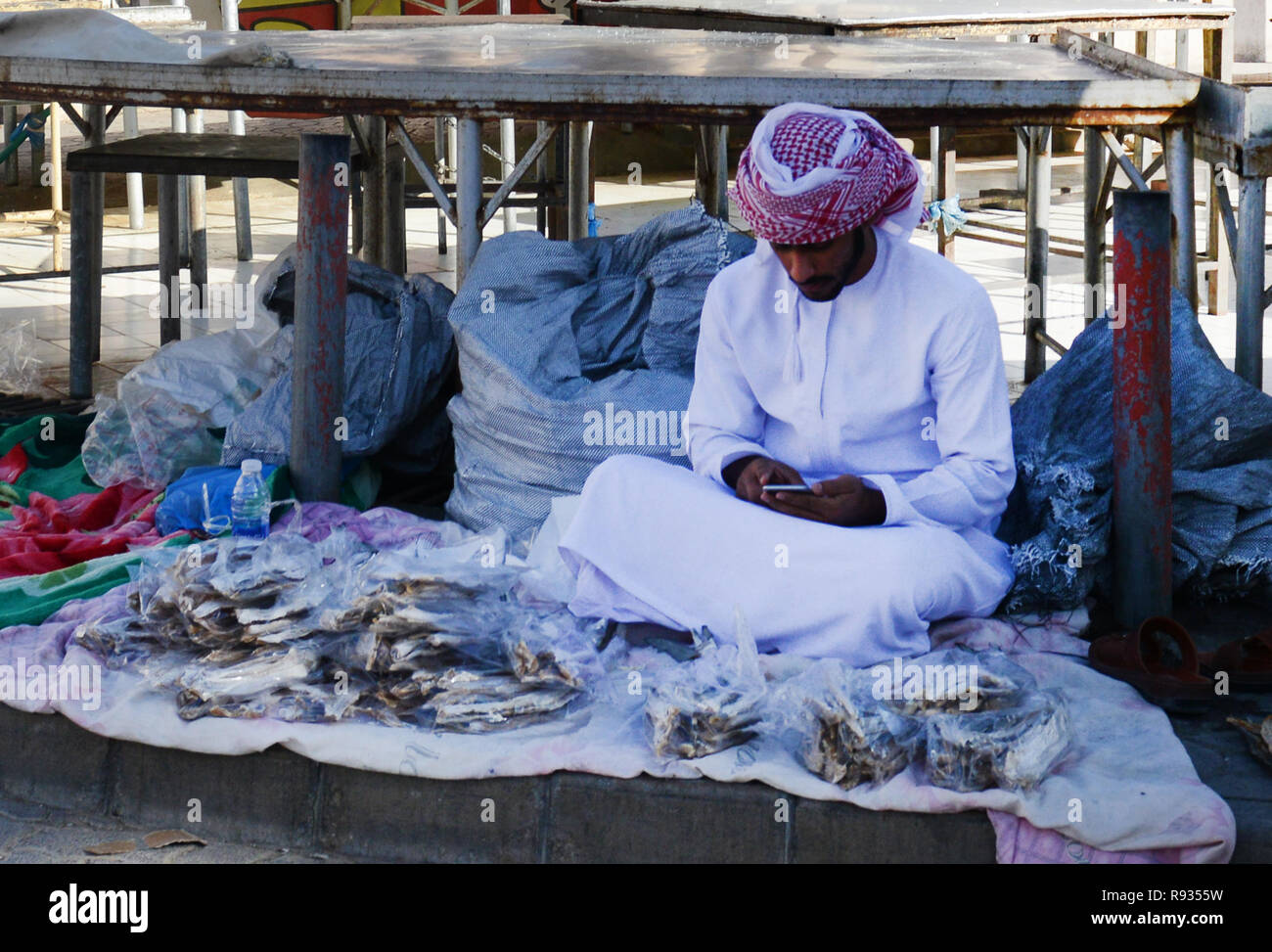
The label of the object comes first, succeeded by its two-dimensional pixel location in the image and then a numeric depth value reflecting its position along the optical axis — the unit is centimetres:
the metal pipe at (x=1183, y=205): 402
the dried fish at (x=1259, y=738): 276
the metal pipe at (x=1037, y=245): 571
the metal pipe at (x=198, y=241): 613
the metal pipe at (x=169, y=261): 573
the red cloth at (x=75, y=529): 371
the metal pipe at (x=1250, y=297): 398
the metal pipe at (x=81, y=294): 549
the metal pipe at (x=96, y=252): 555
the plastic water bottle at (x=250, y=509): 367
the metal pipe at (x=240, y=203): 783
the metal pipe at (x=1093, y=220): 572
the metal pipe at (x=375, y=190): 576
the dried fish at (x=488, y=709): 287
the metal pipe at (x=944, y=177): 614
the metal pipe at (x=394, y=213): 593
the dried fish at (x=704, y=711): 275
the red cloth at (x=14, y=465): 435
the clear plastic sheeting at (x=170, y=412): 417
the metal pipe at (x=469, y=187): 417
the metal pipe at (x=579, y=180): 629
